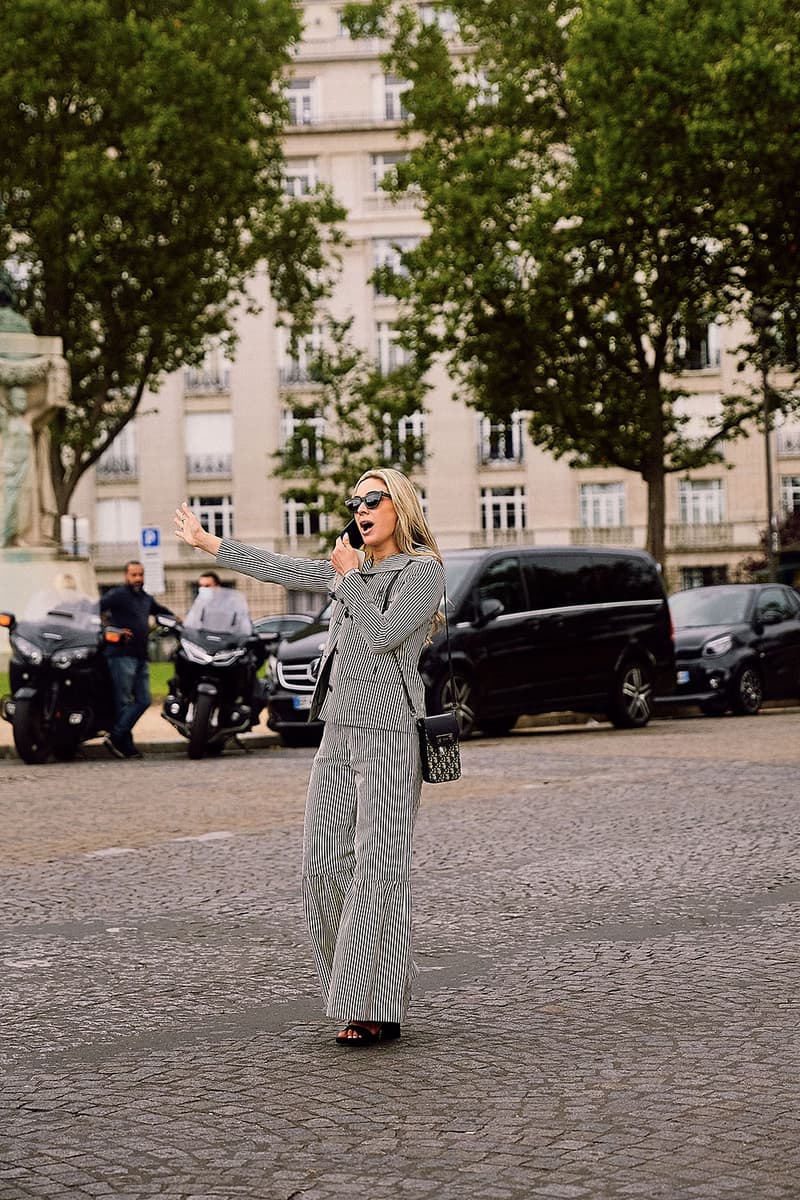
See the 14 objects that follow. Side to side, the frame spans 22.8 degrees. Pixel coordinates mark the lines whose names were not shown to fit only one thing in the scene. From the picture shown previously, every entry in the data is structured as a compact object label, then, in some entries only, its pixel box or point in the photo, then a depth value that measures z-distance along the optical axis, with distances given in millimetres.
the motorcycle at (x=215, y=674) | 17578
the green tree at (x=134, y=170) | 37312
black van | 19703
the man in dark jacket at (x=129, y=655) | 18422
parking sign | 30359
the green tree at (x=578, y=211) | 34719
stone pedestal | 28766
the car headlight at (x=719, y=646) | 24422
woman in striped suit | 5895
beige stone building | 70625
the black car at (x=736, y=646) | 24234
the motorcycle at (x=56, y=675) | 17812
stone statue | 29000
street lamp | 36438
